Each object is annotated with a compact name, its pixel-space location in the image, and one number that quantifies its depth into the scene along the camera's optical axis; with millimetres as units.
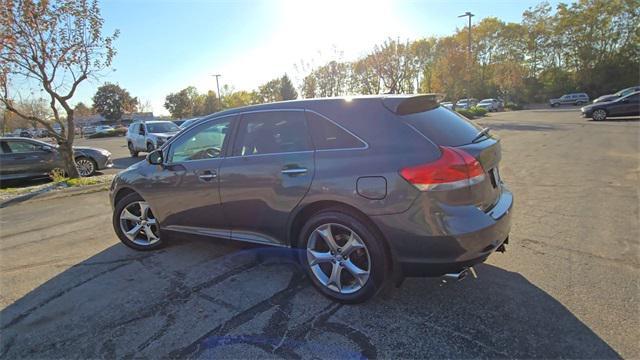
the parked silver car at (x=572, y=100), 48469
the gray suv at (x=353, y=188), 2521
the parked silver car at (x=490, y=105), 47344
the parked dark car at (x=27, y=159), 9727
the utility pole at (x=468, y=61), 35019
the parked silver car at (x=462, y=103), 47900
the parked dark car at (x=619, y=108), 18547
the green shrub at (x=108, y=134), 48031
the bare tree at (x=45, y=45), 7914
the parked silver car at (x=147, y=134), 16016
